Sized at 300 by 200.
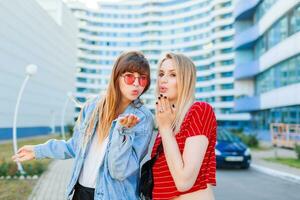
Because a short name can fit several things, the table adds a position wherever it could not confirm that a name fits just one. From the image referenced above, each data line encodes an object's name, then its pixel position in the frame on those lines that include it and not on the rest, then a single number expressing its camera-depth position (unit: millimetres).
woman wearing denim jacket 2496
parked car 14445
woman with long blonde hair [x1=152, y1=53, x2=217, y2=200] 2324
